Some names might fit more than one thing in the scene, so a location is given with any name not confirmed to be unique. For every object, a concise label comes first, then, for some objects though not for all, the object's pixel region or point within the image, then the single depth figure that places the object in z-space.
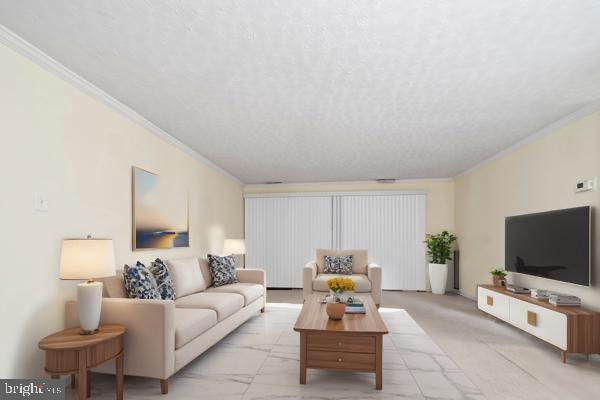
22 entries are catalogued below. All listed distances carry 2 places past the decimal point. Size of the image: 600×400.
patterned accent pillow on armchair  6.39
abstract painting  4.00
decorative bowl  3.31
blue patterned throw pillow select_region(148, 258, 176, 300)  3.60
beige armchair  5.67
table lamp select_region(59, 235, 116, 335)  2.54
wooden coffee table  2.89
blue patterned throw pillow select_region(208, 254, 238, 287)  4.99
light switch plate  2.64
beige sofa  2.72
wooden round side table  2.30
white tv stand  3.28
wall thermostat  3.55
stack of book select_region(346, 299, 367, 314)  3.61
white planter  7.23
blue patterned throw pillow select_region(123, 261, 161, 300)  3.12
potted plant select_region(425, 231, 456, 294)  7.24
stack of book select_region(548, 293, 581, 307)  3.58
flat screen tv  3.55
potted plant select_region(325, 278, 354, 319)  3.54
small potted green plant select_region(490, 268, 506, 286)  5.03
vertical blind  7.80
